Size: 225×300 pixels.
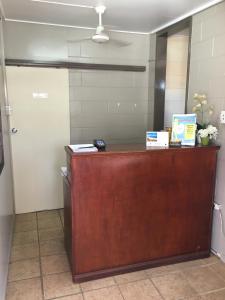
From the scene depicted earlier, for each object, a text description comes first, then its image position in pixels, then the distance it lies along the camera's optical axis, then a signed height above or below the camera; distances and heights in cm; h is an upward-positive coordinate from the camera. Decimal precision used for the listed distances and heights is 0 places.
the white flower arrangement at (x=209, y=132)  231 -24
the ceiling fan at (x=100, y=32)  255 +71
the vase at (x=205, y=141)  235 -32
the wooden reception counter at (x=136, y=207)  207 -87
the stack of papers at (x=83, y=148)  206 -35
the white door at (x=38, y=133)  324 -37
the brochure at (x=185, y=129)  235 -22
